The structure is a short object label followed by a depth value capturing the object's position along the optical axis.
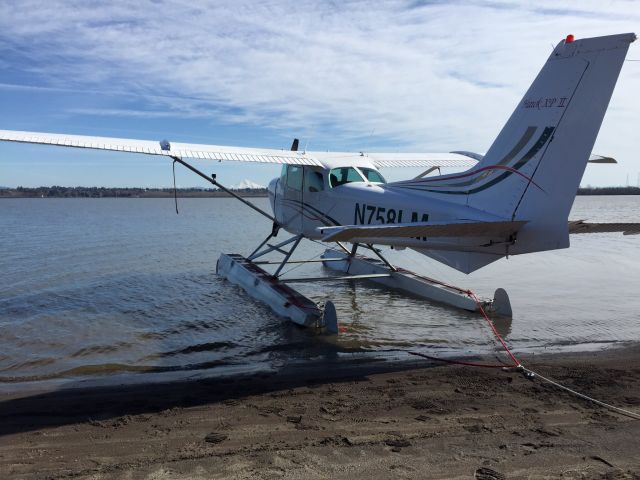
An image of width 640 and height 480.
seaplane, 5.27
